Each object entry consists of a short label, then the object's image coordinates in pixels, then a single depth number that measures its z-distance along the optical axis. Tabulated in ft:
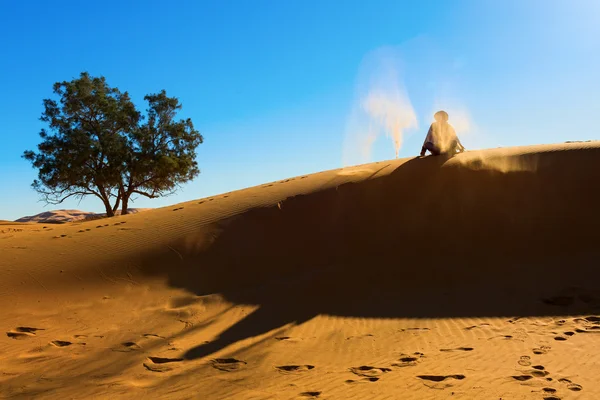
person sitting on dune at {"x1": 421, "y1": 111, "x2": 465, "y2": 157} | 30.78
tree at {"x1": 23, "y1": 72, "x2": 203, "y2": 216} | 71.87
